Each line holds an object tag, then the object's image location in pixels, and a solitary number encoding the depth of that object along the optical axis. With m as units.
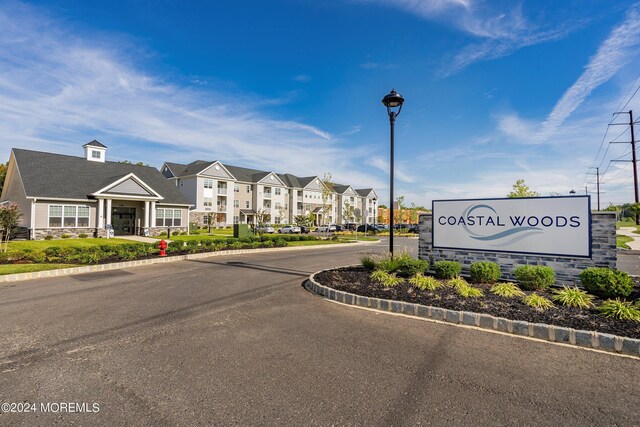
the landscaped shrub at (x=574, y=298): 6.79
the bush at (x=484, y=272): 9.09
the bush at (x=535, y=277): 8.38
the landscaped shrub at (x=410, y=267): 9.77
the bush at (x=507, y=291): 7.73
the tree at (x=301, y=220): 43.34
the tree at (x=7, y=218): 16.14
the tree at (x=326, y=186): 40.38
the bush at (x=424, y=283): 8.32
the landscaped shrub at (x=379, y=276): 9.26
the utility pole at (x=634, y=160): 31.44
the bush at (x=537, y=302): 6.74
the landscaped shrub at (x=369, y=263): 11.07
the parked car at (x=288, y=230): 44.47
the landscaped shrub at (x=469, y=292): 7.62
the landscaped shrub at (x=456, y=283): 8.38
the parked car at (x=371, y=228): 48.12
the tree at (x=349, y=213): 65.66
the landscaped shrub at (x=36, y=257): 13.45
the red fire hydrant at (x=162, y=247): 15.72
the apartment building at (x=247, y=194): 50.25
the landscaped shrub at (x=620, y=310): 5.91
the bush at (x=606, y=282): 7.14
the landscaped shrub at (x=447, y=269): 9.53
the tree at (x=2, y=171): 49.99
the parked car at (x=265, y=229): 40.01
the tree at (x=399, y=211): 49.84
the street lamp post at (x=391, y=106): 10.77
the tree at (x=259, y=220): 38.51
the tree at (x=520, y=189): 33.91
